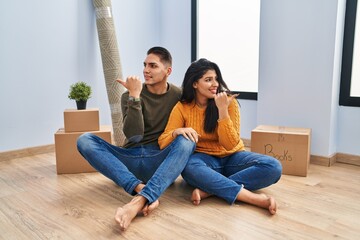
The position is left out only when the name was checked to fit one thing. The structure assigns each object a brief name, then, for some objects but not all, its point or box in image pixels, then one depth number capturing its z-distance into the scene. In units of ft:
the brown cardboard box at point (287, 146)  6.50
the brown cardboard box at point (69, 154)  6.66
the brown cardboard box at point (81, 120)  6.77
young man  4.64
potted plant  6.88
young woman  4.97
